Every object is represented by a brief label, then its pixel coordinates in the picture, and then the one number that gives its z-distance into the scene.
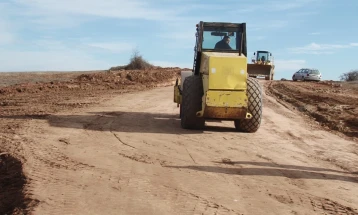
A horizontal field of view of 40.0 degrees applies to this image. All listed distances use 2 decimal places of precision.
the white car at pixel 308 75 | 46.53
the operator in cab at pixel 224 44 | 13.04
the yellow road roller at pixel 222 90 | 11.23
